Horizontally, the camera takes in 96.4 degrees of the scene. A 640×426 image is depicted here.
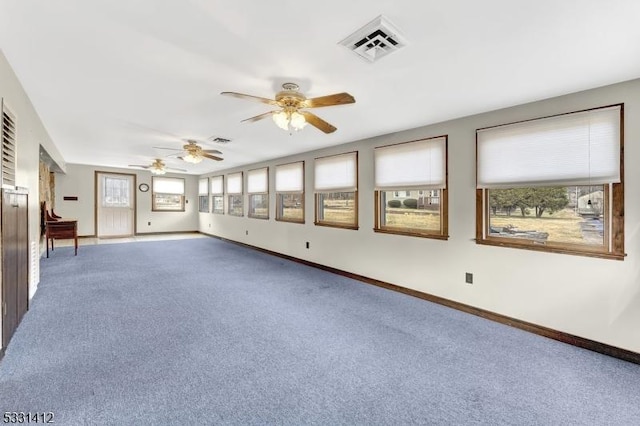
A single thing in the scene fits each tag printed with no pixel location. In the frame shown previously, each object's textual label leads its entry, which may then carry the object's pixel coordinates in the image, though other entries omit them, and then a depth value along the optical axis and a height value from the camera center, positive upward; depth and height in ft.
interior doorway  30.91 +0.94
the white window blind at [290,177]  20.12 +2.65
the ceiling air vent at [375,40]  5.86 +3.83
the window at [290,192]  20.24 +1.55
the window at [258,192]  23.84 +1.82
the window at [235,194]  27.58 +1.87
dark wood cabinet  7.66 -1.40
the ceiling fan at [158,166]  23.40 +3.96
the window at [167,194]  33.96 +2.37
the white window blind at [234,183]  27.43 +2.98
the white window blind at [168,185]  33.94 +3.38
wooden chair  20.37 -1.08
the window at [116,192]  31.17 +2.37
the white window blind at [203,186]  34.21 +3.28
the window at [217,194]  31.08 +2.17
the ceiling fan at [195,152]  16.63 +3.65
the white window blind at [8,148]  7.70 +1.87
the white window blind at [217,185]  30.93 +3.15
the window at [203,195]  34.42 +2.19
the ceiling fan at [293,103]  8.29 +3.28
